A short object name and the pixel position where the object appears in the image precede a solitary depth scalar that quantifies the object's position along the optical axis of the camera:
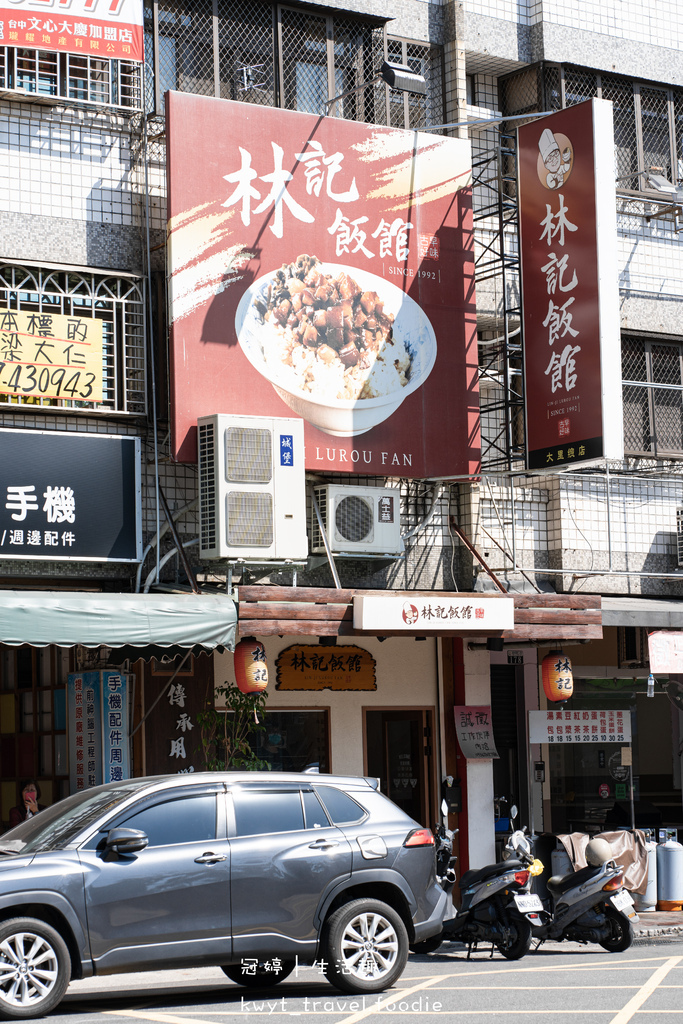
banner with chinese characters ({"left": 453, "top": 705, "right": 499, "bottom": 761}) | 16.67
